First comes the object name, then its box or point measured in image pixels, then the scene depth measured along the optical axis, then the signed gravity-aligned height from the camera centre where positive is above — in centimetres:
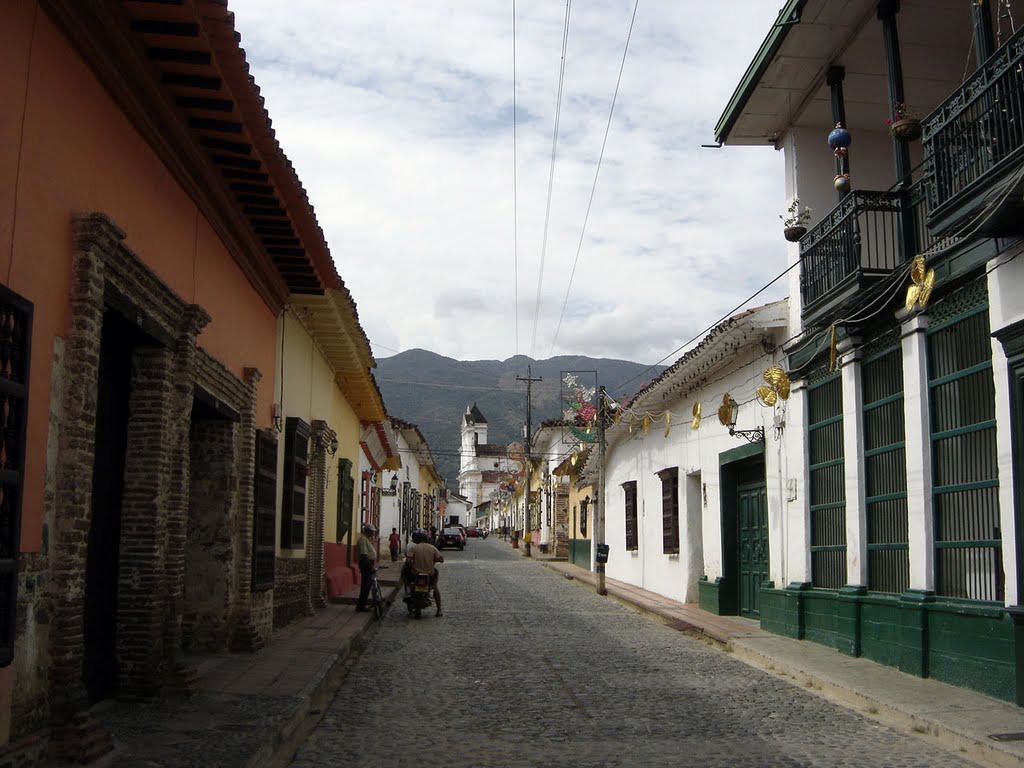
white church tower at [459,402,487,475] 11688 +971
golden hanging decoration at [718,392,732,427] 1526 +158
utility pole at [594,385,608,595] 2227 +26
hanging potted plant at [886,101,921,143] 1003 +381
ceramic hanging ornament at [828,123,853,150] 1158 +425
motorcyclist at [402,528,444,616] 1667 -74
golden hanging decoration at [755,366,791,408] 1321 +171
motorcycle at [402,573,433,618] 1650 -123
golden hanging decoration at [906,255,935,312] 926 +211
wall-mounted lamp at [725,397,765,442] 1470 +125
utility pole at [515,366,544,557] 4493 +287
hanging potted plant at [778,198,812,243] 1288 +374
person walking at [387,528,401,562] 3347 -90
